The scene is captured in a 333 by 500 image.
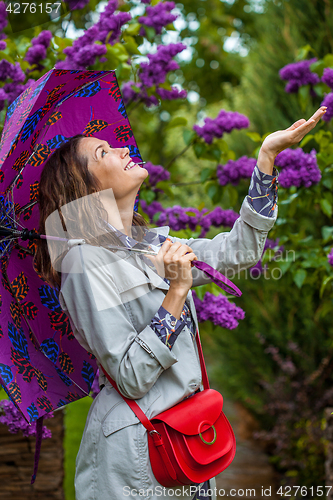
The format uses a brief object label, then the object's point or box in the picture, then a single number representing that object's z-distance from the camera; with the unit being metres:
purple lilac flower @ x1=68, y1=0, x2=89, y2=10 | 2.56
